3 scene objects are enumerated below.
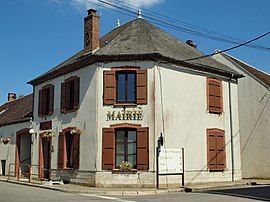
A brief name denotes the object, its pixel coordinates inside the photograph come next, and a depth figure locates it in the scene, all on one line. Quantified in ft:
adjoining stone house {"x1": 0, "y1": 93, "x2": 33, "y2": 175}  92.07
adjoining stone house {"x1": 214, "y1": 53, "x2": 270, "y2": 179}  83.92
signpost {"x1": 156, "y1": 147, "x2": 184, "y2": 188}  62.44
